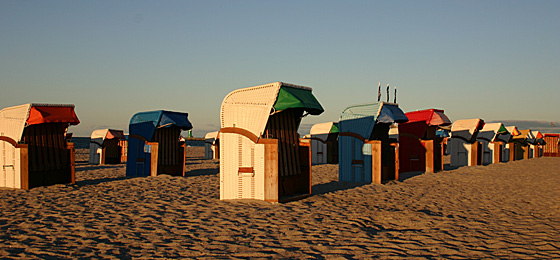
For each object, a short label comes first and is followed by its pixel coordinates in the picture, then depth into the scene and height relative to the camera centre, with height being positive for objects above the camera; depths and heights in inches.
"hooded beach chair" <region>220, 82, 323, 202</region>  359.3 -12.5
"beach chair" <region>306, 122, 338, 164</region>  1023.6 -39.3
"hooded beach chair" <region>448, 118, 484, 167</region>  894.4 -32.0
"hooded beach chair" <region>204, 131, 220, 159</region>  1294.3 -56.2
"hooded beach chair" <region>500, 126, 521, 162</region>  1158.3 -60.2
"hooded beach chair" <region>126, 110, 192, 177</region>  633.0 -25.4
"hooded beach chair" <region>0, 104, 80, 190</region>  456.4 -21.0
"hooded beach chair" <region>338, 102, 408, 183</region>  548.1 -18.7
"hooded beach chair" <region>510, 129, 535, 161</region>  1286.9 -53.4
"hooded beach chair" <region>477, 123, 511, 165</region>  1017.5 -33.7
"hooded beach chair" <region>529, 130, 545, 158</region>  1439.5 -58.4
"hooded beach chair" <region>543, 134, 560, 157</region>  1582.2 -68.8
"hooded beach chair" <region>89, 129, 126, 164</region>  1025.5 -47.6
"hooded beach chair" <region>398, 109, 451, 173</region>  718.5 -21.9
